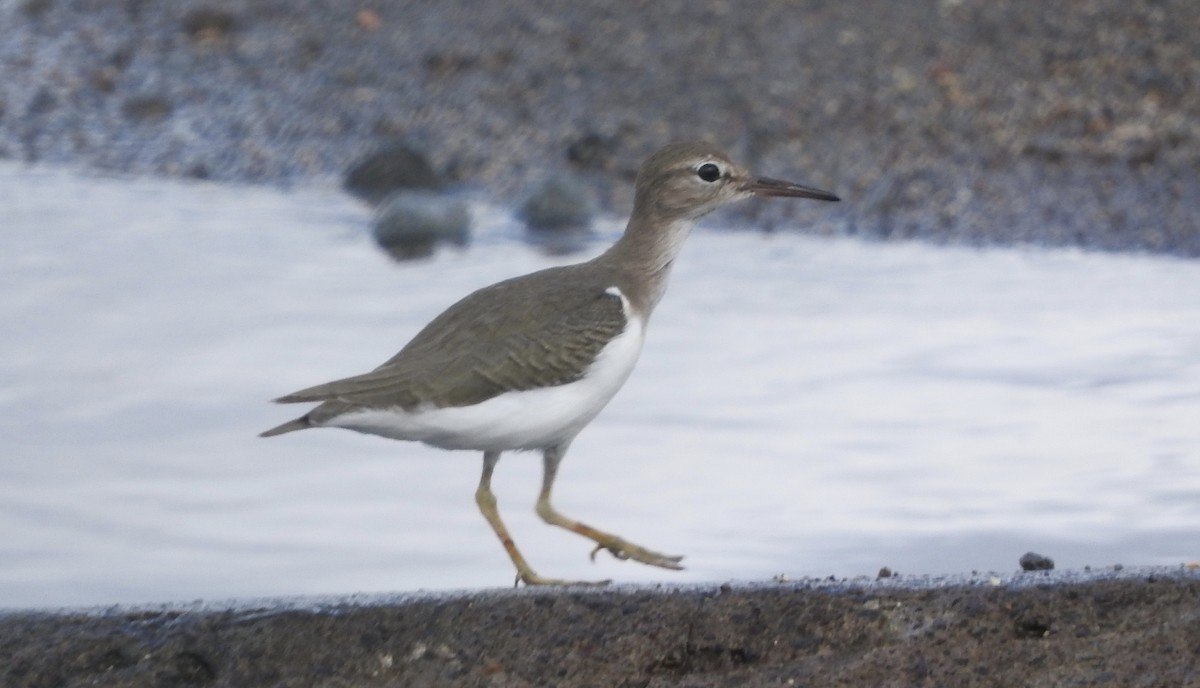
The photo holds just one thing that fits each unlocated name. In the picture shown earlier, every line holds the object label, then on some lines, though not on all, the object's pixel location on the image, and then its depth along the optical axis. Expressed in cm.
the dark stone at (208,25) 2262
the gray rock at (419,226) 1795
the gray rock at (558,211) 1817
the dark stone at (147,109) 2142
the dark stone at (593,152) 1953
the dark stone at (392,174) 1942
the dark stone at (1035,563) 995
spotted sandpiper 991
